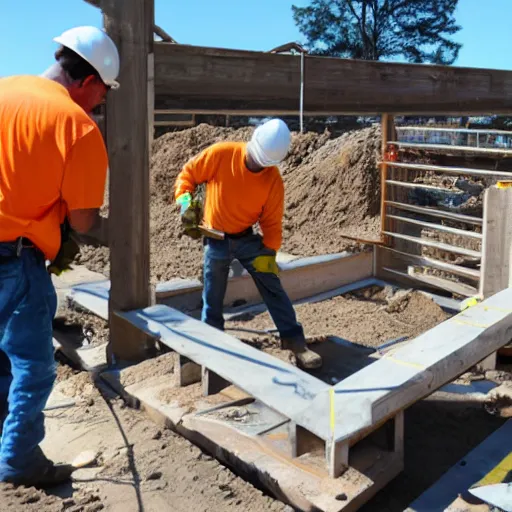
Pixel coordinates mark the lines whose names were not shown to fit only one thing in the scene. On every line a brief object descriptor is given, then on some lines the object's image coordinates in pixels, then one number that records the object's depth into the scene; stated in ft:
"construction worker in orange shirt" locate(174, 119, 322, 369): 14.60
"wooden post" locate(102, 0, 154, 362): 12.12
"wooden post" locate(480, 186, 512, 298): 17.08
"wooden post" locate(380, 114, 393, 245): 20.98
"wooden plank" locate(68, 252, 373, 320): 17.23
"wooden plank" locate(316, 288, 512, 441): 8.96
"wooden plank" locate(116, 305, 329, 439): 9.77
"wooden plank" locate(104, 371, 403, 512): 8.73
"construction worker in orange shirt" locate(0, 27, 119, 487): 7.85
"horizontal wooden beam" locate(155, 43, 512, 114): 12.35
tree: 101.45
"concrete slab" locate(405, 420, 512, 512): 9.06
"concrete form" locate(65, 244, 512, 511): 8.90
